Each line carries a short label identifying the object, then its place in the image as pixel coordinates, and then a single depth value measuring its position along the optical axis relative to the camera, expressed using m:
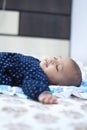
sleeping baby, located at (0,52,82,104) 1.33
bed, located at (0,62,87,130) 0.89
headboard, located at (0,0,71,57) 2.70
